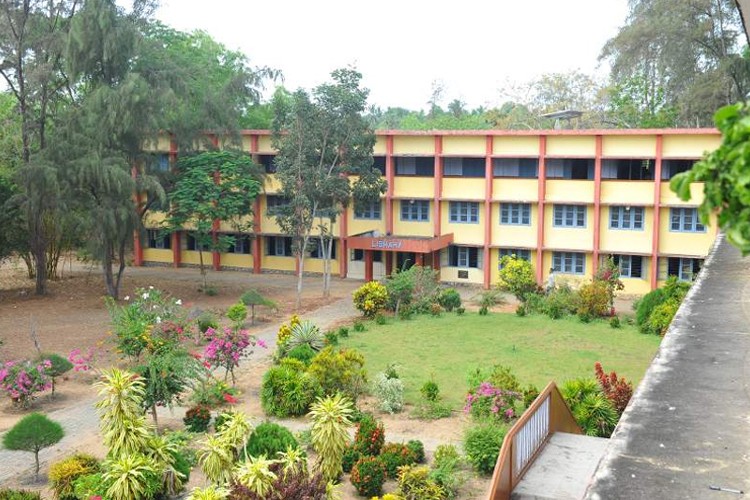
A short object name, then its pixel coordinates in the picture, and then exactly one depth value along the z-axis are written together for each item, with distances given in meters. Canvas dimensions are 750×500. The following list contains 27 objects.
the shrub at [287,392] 17.81
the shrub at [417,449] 14.61
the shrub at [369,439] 14.61
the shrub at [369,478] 13.25
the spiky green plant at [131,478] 11.91
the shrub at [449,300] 30.19
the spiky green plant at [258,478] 11.04
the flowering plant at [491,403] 16.52
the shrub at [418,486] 12.70
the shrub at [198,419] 16.58
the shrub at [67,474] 13.09
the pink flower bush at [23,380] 18.03
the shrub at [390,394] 17.88
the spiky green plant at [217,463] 12.66
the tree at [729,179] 3.32
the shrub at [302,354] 20.98
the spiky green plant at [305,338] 22.48
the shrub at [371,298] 28.83
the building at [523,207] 31.95
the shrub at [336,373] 18.42
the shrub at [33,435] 14.25
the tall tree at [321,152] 30.14
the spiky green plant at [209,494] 10.66
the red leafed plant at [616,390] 16.25
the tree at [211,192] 32.12
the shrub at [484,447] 13.95
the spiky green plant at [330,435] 13.50
